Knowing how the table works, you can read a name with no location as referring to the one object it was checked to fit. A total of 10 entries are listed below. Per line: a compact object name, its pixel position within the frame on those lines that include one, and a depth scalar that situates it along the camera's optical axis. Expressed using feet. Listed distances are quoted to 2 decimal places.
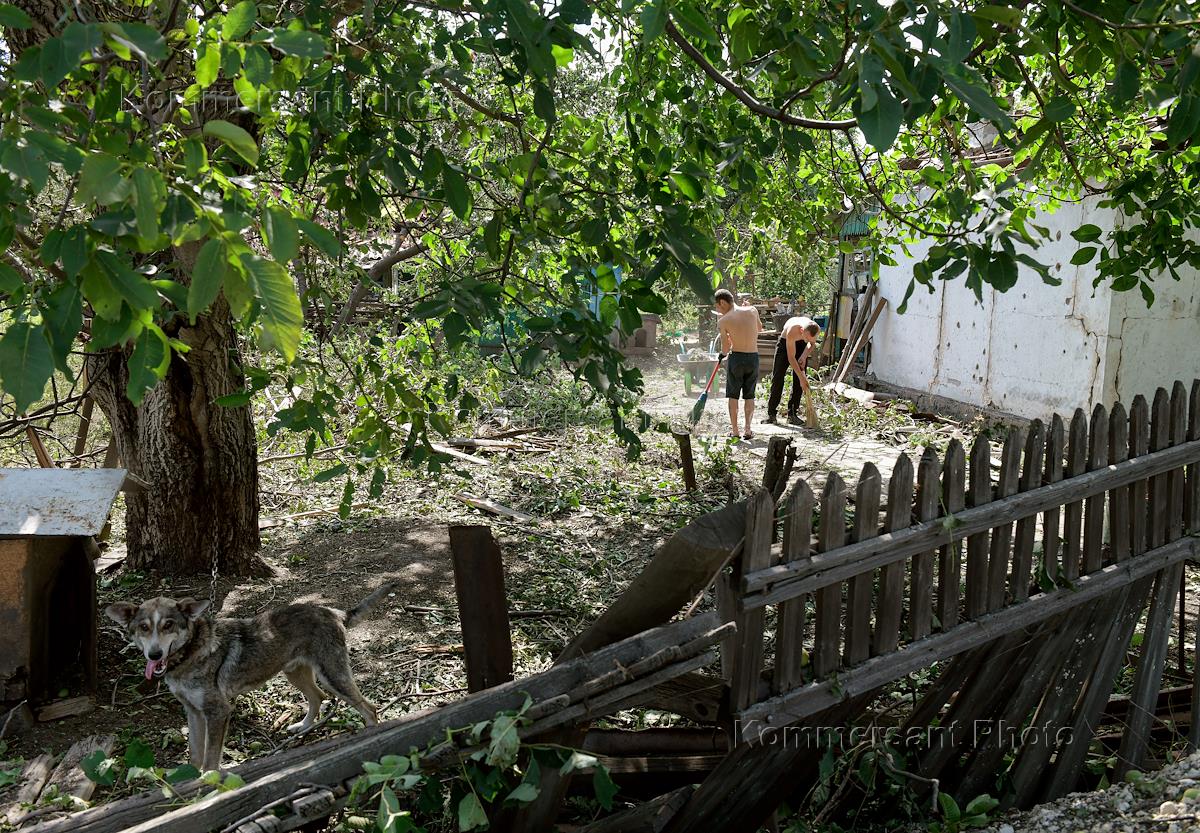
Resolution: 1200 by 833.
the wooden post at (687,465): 30.27
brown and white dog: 13.89
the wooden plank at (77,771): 12.97
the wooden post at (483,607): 11.00
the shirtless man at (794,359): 45.11
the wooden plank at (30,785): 11.74
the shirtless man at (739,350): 41.60
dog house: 15.30
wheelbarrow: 57.40
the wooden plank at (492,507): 28.45
